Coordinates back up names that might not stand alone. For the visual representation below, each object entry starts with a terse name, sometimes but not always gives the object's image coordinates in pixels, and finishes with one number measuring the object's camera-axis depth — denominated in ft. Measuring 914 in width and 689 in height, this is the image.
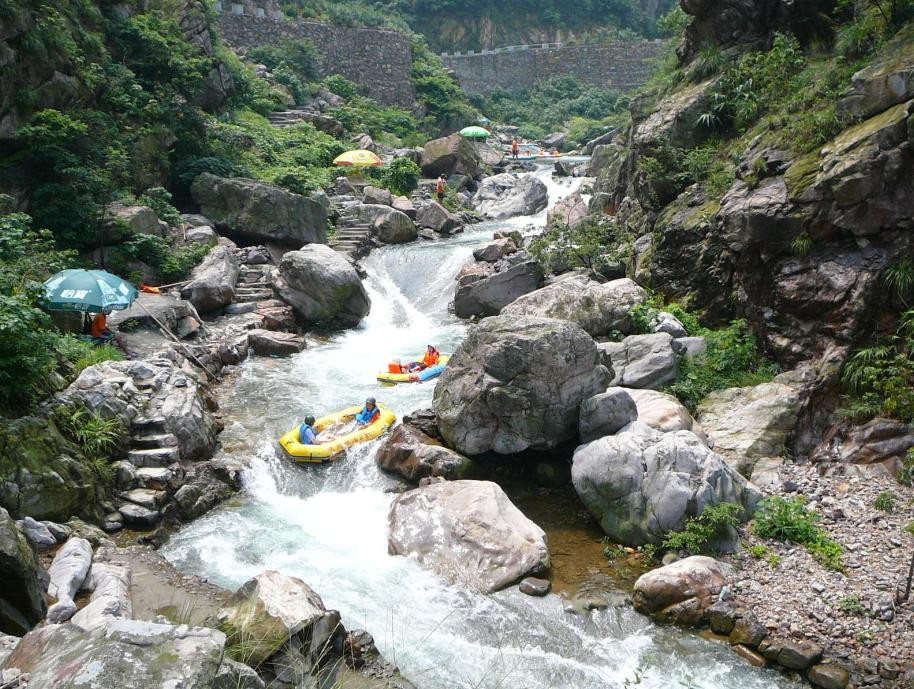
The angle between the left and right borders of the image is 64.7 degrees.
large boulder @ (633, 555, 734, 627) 22.98
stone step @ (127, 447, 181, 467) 30.30
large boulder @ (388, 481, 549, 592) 25.36
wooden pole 41.86
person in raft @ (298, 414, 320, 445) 33.92
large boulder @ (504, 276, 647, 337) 41.34
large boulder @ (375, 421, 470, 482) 31.58
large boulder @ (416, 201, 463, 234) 73.92
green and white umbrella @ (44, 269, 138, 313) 33.73
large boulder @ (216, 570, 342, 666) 18.38
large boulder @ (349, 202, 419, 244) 69.62
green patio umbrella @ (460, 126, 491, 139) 100.94
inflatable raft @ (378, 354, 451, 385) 42.14
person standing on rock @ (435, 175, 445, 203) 81.91
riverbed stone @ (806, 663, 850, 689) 20.17
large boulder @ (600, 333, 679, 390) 35.78
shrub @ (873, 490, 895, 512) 26.32
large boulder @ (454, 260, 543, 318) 53.11
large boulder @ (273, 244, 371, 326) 51.93
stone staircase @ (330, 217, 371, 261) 65.05
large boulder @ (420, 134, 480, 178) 89.77
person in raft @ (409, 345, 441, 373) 43.44
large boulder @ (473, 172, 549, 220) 83.76
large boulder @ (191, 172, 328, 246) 59.72
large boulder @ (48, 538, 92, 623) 19.83
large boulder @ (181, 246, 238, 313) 49.01
